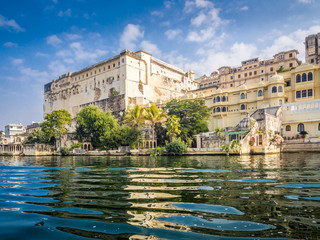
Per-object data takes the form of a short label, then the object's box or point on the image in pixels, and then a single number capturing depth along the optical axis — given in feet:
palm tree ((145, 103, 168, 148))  107.55
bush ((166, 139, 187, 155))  84.99
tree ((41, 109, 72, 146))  149.76
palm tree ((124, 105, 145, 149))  112.88
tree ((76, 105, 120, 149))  123.34
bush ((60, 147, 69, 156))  130.62
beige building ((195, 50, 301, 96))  155.74
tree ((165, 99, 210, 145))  110.22
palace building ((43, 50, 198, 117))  183.42
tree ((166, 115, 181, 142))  99.55
